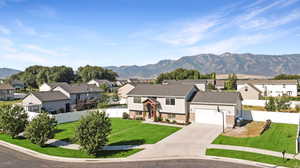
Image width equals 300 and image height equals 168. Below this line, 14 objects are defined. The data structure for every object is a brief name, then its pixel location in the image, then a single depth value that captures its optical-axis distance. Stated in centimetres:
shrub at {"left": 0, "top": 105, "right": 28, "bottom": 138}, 2476
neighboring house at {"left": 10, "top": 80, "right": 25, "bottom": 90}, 10030
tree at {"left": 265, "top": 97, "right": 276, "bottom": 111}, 3481
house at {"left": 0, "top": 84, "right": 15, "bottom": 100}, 6548
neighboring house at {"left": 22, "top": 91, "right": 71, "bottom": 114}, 3666
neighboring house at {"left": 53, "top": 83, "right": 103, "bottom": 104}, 4450
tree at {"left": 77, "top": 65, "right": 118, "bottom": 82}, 11819
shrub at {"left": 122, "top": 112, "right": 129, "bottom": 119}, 3531
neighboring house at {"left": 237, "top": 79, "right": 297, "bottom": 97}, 6041
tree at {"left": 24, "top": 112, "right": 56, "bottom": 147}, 2117
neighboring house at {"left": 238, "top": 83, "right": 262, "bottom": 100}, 5288
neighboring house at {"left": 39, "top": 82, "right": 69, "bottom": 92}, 4848
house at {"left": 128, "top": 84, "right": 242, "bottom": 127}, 2791
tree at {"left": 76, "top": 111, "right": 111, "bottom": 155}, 1808
